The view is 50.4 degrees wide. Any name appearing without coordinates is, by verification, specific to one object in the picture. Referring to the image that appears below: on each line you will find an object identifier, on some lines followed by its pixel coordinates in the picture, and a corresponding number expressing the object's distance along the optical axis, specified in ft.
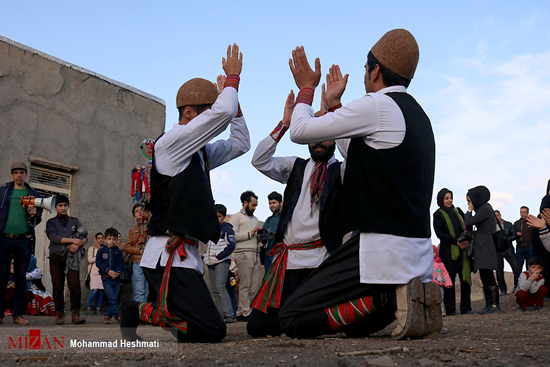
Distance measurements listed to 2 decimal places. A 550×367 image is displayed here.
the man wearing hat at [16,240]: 24.29
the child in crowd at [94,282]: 32.81
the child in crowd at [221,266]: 29.40
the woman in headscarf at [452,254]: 28.48
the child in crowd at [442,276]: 28.43
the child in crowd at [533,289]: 28.48
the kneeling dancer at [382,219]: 11.55
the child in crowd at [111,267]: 29.68
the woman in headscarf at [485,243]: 27.71
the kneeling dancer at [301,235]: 14.46
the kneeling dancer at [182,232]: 12.83
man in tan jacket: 31.78
